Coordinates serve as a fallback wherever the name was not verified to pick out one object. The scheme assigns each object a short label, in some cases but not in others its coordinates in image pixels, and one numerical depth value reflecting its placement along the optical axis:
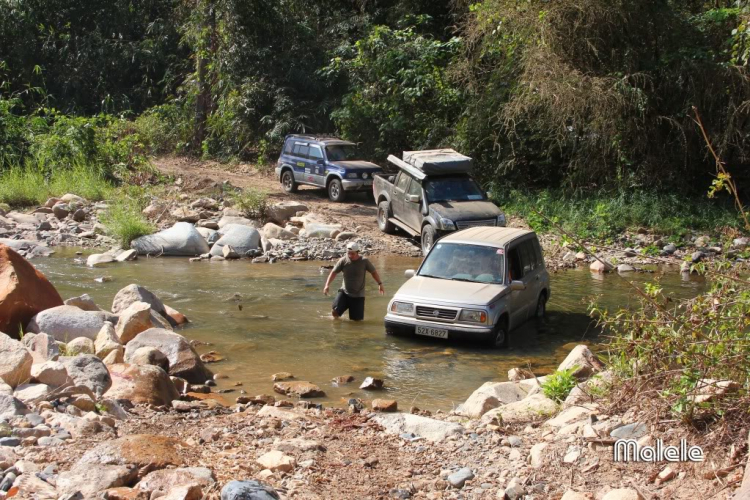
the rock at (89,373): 8.53
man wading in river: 13.25
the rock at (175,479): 6.01
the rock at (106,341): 10.22
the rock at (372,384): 10.19
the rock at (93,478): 5.94
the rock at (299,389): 9.84
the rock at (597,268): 18.08
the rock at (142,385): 8.61
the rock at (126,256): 18.80
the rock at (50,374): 8.30
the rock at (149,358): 9.91
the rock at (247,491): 5.77
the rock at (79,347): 9.96
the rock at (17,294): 10.73
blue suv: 24.28
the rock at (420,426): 7.55
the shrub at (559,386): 8.14
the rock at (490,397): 8.61
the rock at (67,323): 10.79
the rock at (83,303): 12.07
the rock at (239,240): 19.50
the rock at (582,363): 9.02
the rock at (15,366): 8.12
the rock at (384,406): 9.26
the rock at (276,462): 6.55
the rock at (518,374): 10.41
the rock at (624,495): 5.59
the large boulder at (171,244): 19.47
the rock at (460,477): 6.35
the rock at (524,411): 7.86
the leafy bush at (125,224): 19.67
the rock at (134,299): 13.09
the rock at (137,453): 6.35
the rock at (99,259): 18.20
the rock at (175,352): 10.17
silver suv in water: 11.75
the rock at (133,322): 11.42
